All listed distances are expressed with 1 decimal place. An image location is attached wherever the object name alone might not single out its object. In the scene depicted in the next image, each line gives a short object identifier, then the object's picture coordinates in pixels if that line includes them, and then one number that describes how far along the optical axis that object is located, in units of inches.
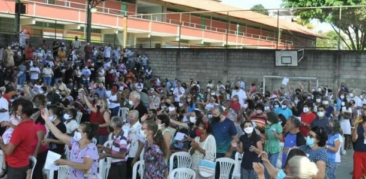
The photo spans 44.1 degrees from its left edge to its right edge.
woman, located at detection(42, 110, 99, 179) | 199.6
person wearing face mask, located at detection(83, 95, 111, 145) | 363.9
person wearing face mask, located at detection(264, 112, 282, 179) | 307.9
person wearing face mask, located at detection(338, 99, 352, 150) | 523.2
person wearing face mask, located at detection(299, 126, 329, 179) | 212.5
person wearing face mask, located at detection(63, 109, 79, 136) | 304.8
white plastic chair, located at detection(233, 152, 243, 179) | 300.0
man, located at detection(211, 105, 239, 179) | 291.1
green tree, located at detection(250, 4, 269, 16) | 915.6
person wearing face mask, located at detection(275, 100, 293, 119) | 442.0
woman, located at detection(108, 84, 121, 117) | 508.1
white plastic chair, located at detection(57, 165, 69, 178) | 244.3
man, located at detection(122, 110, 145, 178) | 278.6
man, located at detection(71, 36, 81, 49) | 840.9
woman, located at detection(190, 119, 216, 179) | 272.1
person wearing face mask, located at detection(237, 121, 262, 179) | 271.0
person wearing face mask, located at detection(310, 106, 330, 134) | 364.2
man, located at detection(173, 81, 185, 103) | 646.5
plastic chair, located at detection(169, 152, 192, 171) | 291.6
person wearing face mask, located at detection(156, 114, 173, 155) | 275.9
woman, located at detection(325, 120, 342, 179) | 289.7
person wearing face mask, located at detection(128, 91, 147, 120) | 353.7
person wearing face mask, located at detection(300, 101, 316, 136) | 399.9
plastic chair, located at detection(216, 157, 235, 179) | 282.6
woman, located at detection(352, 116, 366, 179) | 333.4
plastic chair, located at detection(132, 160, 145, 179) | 266.1
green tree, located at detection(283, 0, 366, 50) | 839.7
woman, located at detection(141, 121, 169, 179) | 219.5
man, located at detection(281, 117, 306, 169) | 293.6
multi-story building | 945.5
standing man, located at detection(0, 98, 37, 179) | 210.8
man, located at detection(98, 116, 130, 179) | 257.1
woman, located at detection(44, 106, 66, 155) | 273.2
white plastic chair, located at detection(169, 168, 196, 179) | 236.1
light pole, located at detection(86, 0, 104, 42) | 927.5
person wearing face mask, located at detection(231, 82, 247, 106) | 614.8
